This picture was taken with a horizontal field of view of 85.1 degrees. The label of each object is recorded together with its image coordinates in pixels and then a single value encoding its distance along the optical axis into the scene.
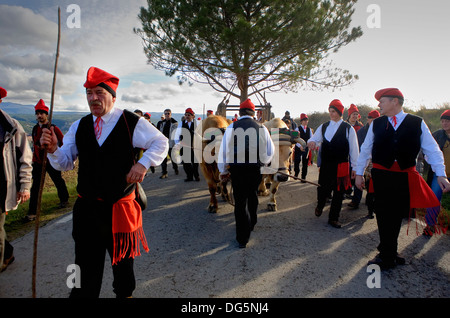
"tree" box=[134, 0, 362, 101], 9.94
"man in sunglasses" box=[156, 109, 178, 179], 8.51
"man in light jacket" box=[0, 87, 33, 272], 2.59
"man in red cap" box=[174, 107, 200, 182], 7.42
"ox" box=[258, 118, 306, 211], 4.91
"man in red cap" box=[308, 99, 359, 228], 4.30
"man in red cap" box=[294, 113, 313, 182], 8.35
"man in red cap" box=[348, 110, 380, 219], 4.87
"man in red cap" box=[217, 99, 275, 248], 3.52
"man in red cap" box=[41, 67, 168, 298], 1.99
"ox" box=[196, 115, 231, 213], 5.02
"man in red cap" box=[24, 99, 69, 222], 4.55
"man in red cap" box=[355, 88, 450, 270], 2.97
